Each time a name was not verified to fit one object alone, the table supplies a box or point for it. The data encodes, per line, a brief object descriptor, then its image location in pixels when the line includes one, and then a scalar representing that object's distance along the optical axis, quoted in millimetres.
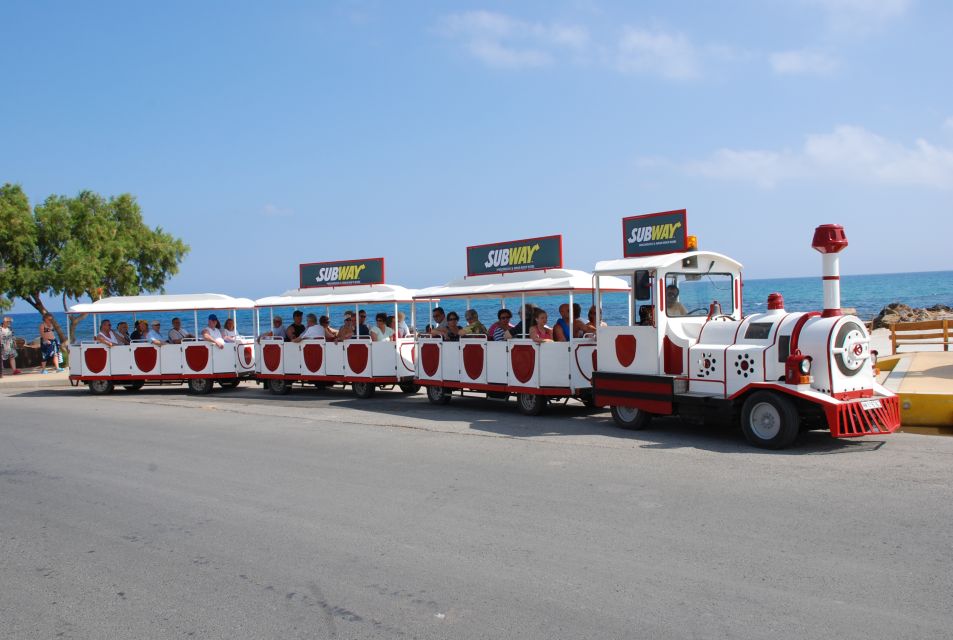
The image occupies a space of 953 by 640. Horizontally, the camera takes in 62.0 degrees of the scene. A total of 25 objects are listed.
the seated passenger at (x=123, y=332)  19781
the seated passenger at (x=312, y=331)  18562
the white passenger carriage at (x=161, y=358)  19406
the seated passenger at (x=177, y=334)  19594
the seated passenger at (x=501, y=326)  14477
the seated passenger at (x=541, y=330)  13641
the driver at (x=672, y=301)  11247
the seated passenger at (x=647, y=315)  11383
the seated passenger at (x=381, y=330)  17344
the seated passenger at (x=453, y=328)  15359
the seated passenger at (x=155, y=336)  19456
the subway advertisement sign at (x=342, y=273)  18281
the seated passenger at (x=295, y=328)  18906
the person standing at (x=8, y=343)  24141
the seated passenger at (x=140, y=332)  19812
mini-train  9617
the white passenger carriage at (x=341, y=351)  17172
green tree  24344
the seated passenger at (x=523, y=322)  14148
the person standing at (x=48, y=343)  24703
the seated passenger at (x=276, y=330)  19531
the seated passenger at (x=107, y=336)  19531
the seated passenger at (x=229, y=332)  19938
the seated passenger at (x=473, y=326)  15281
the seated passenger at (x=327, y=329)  18328
